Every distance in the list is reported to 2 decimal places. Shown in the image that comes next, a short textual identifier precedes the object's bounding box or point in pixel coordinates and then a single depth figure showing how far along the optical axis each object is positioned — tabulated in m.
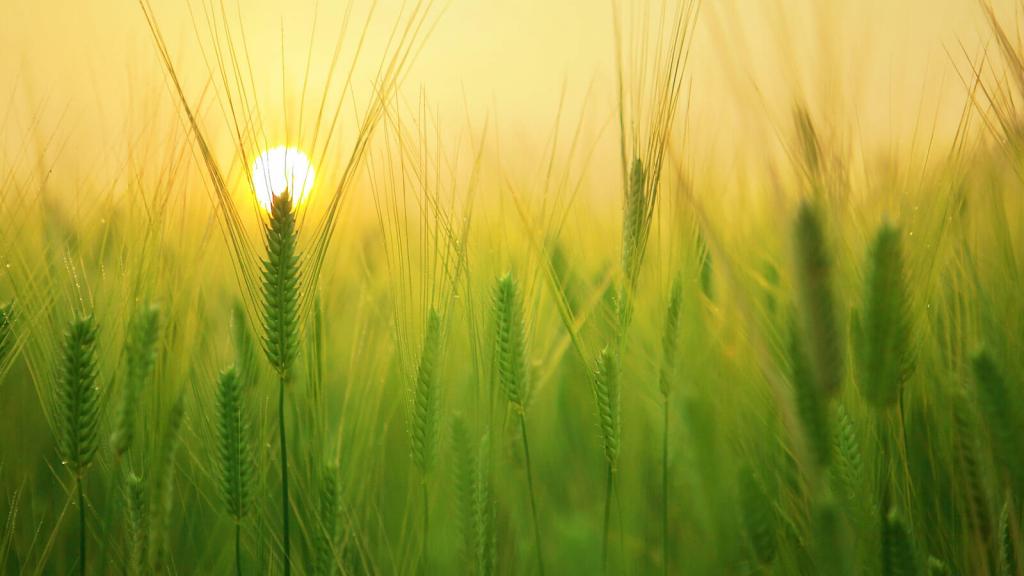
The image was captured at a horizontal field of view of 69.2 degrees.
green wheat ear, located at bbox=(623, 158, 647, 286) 0.97
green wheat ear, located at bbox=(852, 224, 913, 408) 0.76
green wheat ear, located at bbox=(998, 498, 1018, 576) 0.78
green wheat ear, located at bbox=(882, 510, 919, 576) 0.72
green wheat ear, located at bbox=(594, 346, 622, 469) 0.90
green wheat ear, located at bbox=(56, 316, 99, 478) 0.84
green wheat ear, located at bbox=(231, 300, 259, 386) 1.10
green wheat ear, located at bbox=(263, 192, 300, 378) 0.88
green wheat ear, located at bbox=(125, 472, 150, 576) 0.84
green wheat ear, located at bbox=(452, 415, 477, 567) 0.92
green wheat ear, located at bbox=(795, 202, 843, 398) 0.65
